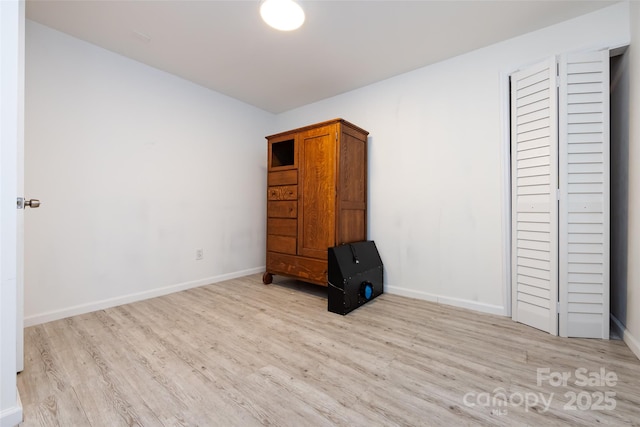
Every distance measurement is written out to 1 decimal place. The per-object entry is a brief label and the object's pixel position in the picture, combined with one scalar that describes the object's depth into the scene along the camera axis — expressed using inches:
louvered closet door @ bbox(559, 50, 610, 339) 69.2
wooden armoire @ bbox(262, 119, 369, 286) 99.7
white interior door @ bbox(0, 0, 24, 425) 40.0
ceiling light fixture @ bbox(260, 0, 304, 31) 66.6
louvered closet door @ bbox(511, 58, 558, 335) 73.1
